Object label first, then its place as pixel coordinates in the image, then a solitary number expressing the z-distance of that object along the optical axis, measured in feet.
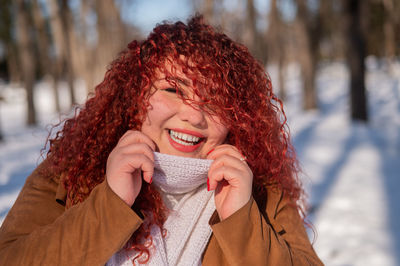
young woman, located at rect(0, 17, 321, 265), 3.41
